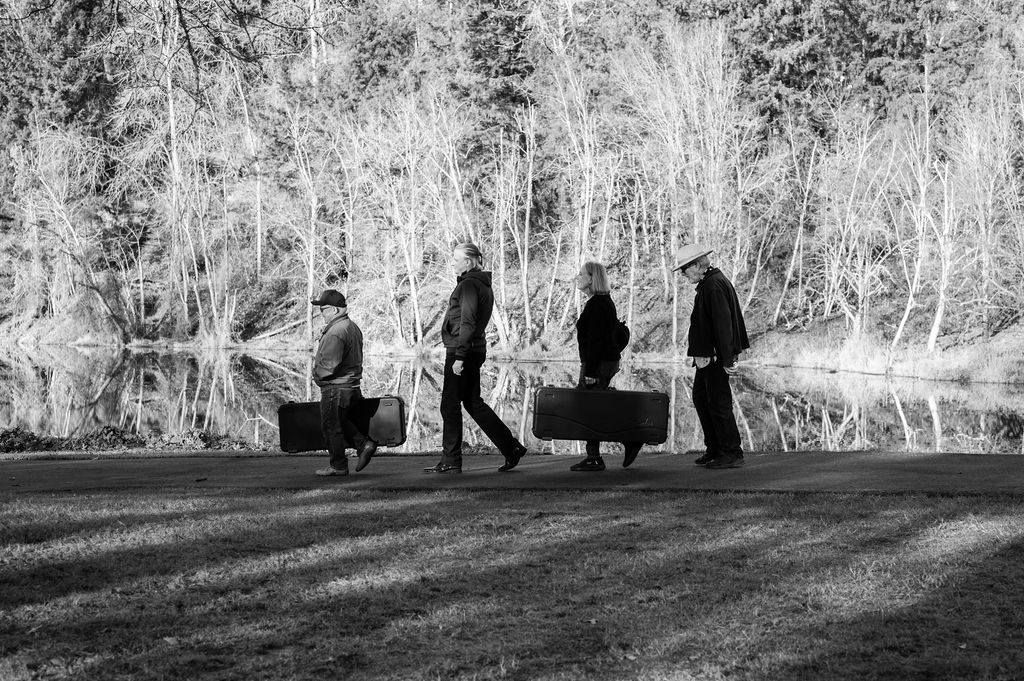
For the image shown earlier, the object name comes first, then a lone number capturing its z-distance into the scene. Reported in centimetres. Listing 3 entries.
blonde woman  1097
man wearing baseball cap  1091
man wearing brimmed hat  1064
